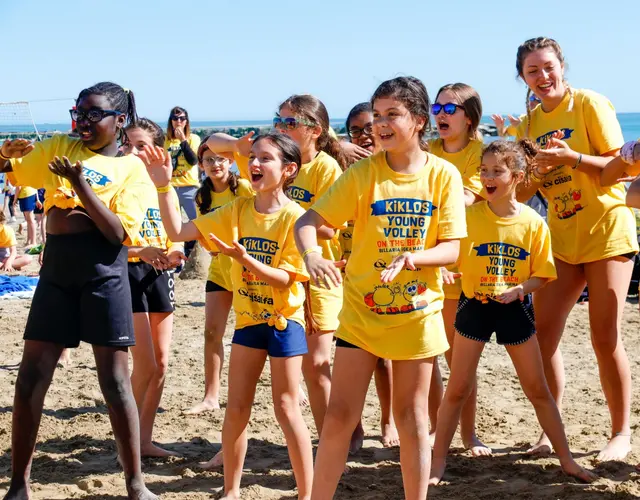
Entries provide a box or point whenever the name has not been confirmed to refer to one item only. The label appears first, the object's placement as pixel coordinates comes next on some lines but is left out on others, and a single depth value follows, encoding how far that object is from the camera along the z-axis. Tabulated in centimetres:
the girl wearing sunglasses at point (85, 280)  438
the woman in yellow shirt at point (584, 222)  513
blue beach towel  1160
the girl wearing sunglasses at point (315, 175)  513
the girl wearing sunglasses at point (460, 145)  536
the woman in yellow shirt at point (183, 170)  1134
